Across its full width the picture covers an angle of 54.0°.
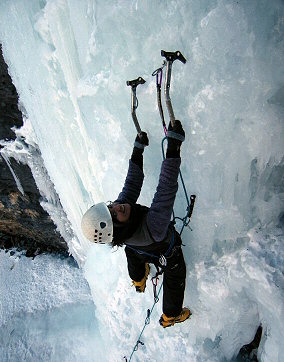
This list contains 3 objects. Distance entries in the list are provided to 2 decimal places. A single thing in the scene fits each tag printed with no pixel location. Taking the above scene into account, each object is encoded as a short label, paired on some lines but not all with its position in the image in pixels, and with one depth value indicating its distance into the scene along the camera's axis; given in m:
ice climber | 1.57
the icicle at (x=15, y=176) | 5.04
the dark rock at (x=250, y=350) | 2.59
